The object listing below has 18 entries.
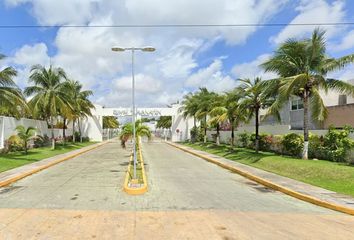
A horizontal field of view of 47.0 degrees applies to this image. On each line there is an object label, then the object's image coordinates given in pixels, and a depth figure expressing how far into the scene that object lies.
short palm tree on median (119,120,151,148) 24.07
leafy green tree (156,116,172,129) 105.30
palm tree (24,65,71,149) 38.34
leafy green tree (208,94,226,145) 37.58
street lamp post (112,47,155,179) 17.48
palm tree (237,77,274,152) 28.39
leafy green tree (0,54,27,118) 25.00
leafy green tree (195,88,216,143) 47.72
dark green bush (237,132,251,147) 37.30
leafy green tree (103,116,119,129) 95.68
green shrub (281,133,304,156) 24.08
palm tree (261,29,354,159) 20.95
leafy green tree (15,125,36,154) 29.66
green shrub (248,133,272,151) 31.05
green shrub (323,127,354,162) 19.48
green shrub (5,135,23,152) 29.90
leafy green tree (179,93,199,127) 53.87
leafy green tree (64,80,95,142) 54.01
